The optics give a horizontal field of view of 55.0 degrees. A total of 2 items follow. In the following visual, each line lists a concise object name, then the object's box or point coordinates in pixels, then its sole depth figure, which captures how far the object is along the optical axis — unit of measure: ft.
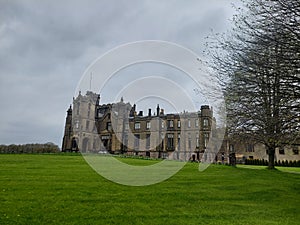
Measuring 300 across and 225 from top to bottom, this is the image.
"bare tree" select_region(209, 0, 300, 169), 40.65
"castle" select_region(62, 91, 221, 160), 198.29
